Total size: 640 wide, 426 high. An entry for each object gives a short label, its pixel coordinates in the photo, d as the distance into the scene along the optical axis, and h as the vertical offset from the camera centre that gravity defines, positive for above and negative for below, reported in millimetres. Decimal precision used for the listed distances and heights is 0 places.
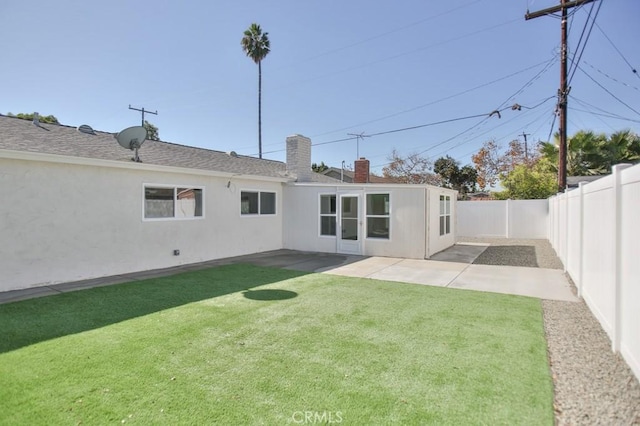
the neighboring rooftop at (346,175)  32769 +3948
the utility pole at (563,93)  13945 +4974
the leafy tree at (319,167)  51944 +7326
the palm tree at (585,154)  18750 +3362
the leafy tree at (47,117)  23972 +7209
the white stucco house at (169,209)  7156 +116
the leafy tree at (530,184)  18875 +1711
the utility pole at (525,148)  30806 +6004
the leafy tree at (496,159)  30859 +5106
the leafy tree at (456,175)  34688 +3942
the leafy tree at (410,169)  32594 +4328
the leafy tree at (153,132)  40562 +9772
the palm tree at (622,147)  18375 +3654
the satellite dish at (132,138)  8968 +1976
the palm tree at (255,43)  27391 +13729
